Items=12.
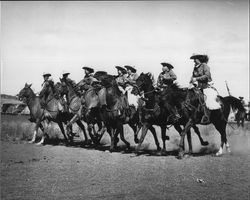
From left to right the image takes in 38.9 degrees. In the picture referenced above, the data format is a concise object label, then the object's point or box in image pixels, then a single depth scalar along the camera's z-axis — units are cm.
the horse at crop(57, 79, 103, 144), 1577
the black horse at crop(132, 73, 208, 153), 1285
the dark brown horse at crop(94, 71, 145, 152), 1434
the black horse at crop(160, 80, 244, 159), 1281
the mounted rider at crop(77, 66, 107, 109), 1681
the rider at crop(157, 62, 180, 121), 1352
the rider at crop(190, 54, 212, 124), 1318
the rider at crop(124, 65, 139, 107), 1456
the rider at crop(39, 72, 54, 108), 1717
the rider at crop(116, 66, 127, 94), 1477
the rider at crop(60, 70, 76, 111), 1692
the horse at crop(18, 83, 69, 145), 1741
